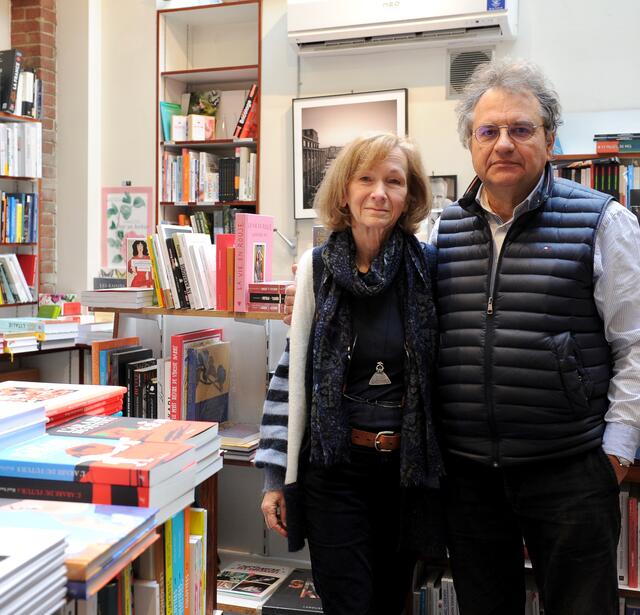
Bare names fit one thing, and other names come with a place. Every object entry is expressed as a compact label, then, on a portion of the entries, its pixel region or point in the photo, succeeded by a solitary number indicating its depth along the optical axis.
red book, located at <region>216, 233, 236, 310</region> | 2.70
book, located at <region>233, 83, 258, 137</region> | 4.68
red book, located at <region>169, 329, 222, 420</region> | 2.75
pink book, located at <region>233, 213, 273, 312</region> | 2.65
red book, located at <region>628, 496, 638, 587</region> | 2.35
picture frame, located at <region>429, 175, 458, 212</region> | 4.24
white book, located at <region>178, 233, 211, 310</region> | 2.73
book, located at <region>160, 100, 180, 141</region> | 4.86
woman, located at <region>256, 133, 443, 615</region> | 1.60
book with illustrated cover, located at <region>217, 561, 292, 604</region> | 2.64
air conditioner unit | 3.95
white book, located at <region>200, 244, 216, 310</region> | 2.76
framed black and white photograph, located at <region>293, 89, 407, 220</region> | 4.35
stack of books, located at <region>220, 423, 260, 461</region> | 2.66
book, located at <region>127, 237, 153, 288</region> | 2.94
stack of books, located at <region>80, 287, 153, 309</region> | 2.77
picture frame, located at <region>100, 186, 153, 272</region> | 4.99
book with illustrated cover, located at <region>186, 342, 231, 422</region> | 2.77
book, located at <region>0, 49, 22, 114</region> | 4.59
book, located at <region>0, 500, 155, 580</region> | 0.86
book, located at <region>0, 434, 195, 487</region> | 1.01
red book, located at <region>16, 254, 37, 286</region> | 4.95
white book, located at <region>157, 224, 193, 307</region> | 2.76
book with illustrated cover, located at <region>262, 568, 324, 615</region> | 2.52
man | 1.52
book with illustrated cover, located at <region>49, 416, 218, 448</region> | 1.19
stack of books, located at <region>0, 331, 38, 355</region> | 3.18
